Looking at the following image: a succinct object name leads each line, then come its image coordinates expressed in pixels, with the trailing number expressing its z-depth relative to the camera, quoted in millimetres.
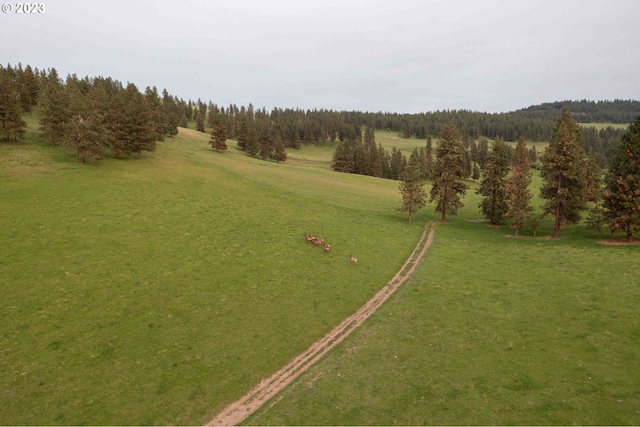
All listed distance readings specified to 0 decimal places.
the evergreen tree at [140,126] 66938
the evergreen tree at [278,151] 120500
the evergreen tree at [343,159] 124938
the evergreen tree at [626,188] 41344
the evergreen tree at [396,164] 141125
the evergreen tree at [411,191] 57500
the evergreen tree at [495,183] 54656
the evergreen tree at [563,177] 46562
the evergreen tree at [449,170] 56750
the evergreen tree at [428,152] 147050
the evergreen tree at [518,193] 49844
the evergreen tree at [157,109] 93675
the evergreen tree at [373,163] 132500
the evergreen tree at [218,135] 102812
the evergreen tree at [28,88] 94062
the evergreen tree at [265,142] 119312
